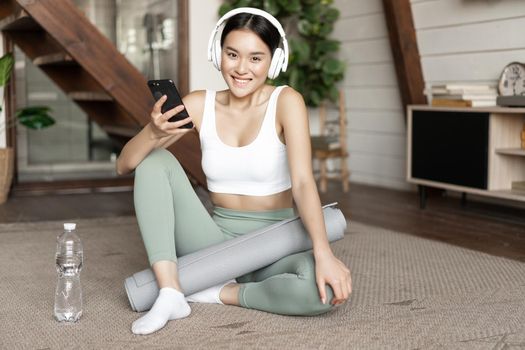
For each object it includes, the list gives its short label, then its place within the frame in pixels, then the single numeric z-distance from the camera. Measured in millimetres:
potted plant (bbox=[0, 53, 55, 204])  4090
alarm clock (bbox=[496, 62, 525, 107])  3596
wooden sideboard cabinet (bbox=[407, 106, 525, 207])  3508
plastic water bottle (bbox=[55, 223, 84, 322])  1860
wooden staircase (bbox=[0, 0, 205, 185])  3516
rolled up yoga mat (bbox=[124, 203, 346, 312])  1916
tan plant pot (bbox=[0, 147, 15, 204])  4098
